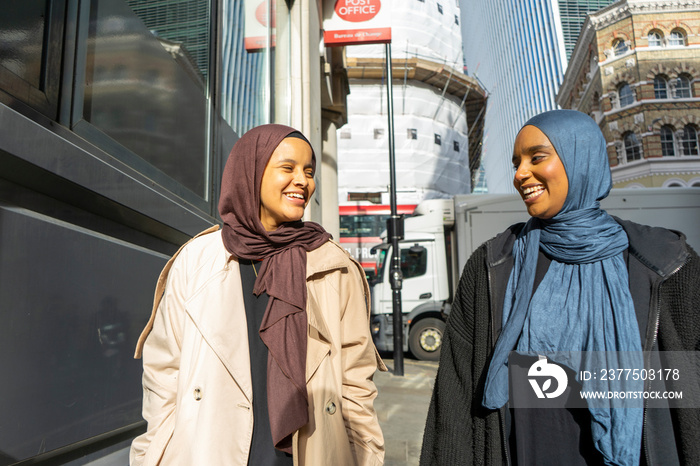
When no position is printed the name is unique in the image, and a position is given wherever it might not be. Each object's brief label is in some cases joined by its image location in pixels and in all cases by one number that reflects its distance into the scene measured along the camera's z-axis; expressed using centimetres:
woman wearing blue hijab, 143
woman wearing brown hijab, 150
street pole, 845
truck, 962
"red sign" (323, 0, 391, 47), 755
